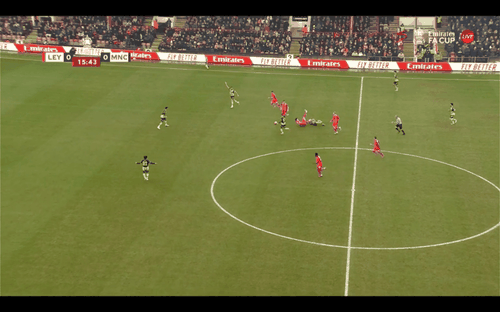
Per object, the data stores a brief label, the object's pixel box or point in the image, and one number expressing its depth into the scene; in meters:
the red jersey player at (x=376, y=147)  47.28
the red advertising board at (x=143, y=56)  78.56
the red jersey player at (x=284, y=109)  53.78
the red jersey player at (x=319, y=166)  42.94
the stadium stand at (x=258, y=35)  85.62
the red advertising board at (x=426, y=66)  73.12
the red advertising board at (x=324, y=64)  75.56
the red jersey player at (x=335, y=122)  52.00
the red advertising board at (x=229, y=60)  76.75
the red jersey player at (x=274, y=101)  60.02
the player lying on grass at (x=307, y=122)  54.25
